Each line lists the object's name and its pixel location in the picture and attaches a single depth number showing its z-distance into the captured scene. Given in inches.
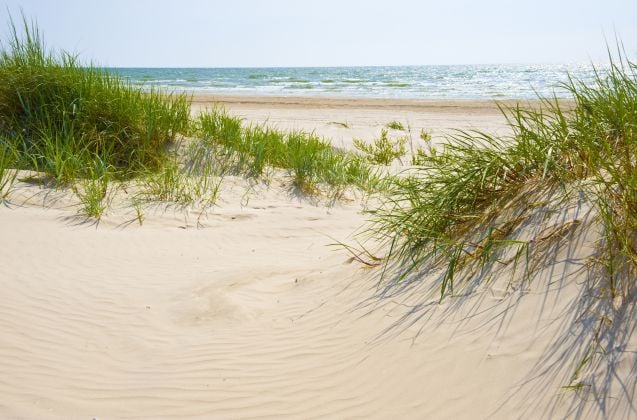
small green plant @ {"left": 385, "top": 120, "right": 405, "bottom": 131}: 511.8
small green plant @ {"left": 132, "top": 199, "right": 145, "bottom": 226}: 220.1
